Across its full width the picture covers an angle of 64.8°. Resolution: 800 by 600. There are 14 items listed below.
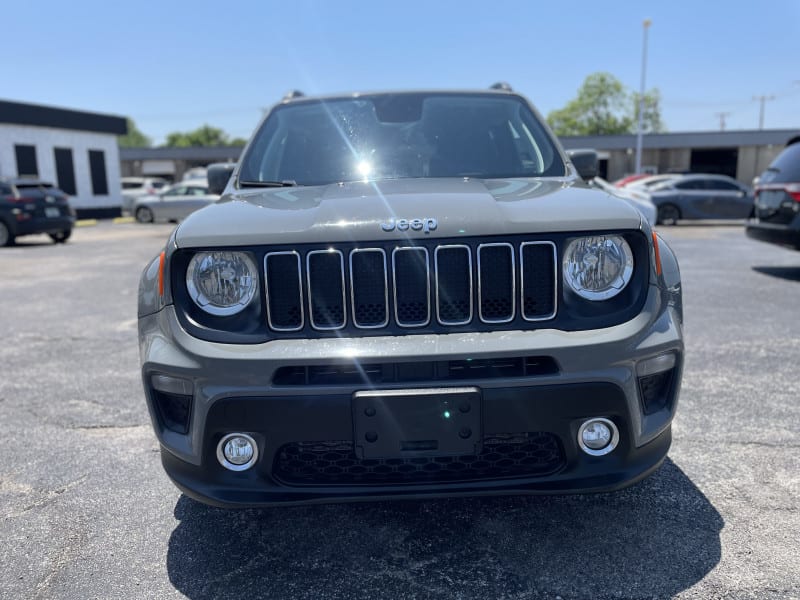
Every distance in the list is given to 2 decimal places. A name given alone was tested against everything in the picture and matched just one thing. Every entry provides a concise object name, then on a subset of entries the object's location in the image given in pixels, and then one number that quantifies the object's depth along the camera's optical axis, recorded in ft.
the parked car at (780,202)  26.25
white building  78.38
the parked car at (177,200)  63.98
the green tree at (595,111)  230.89
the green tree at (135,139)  400.47
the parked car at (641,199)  48.38
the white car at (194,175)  98.68
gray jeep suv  6.51
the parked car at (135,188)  92.48
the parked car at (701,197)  55.52
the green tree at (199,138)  339.16
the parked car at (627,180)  67.29
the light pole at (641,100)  105.81
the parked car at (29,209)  47.41
